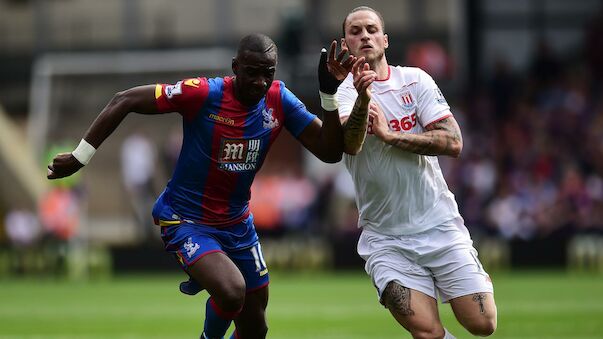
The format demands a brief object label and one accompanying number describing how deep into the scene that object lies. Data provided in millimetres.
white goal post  61312
